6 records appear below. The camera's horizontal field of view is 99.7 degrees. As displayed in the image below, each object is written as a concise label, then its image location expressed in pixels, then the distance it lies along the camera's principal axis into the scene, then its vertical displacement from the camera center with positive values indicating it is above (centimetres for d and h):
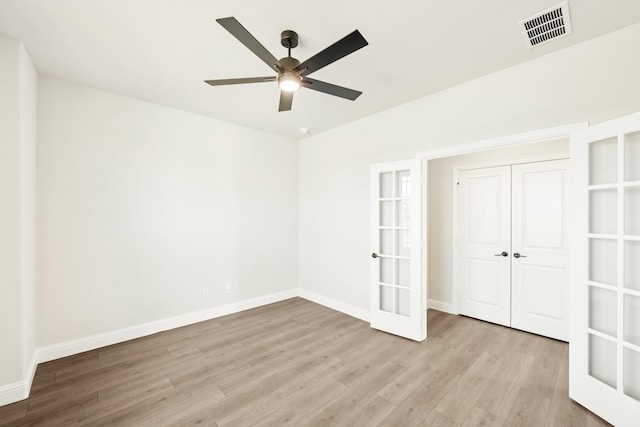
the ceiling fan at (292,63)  157 +103
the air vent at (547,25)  184 +138
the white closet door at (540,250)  328 -45
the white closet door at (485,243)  370 -41
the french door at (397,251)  325 -48
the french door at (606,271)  185 -41
